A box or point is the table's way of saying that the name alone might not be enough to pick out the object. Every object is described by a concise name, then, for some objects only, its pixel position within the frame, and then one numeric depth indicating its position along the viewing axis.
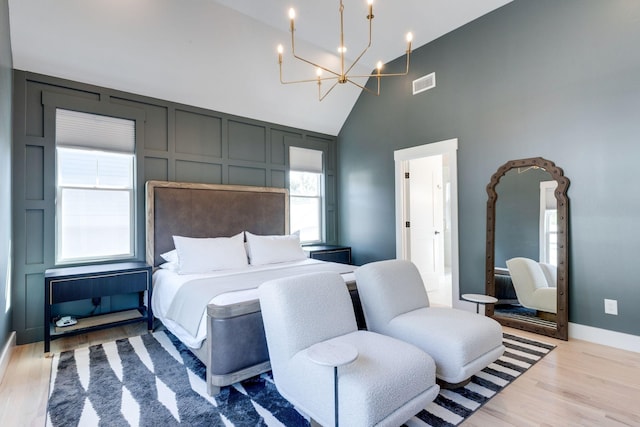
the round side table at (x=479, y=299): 2.74
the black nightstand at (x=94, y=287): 2.92
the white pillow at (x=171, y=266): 3.49
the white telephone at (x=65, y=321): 3.14
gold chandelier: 2.32
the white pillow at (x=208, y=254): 3.43
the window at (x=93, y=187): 3.44
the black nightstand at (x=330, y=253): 4.91
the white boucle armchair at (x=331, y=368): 1.58
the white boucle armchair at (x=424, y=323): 2.14
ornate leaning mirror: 3.24
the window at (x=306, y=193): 5.41
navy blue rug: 1.97
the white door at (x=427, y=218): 4.97
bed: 2.24
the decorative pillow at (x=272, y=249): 3.98
